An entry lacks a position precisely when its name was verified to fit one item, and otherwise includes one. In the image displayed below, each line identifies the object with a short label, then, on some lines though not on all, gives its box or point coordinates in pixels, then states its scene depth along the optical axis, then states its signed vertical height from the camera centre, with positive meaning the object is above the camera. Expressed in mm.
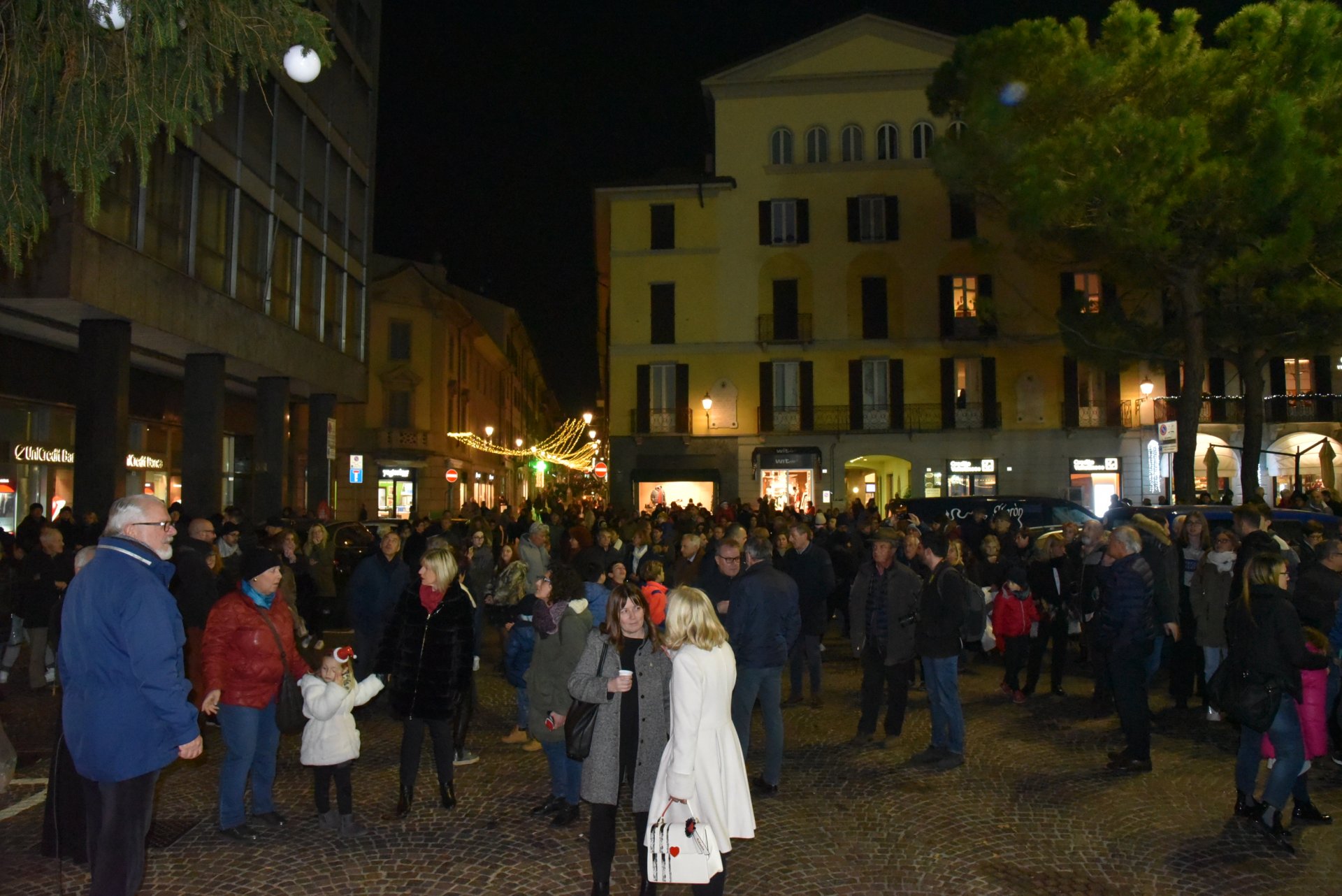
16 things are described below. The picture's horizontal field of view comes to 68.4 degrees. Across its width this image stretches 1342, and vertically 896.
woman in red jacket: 5750 -899
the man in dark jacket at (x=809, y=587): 9695 -734
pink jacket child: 5867 -1187
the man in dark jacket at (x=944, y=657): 7391 -1086
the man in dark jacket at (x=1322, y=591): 7047 -560
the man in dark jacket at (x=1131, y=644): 7070 -942
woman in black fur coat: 5980 -881
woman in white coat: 4148 -957
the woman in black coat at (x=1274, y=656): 5574 -810
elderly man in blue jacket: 3994 -727
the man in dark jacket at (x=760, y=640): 6828 -878
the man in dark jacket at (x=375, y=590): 8594 -674
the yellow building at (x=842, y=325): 34094 +6583
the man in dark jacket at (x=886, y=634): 7805 -978
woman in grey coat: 4613 -929
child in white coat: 5734 -1269
